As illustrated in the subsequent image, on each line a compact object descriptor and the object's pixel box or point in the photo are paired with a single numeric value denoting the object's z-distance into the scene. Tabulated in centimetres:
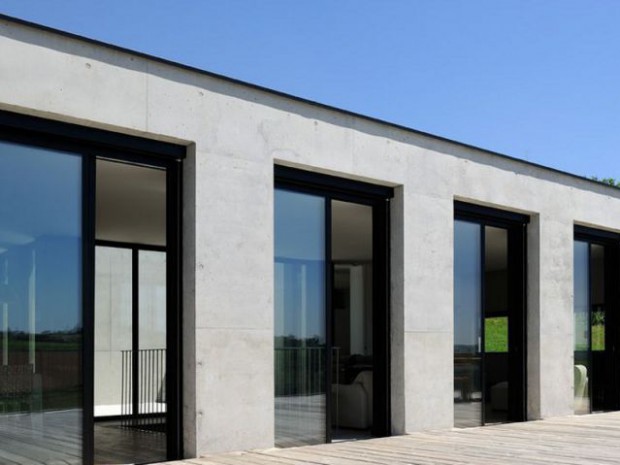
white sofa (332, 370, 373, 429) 946
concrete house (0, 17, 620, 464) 615
